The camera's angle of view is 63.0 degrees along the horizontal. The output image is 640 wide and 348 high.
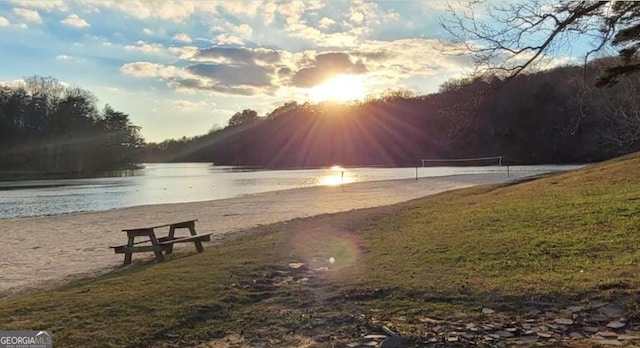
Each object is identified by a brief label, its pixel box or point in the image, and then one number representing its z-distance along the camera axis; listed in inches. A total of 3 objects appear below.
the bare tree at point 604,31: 309.3
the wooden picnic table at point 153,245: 416.5
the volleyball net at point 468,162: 3277.6
